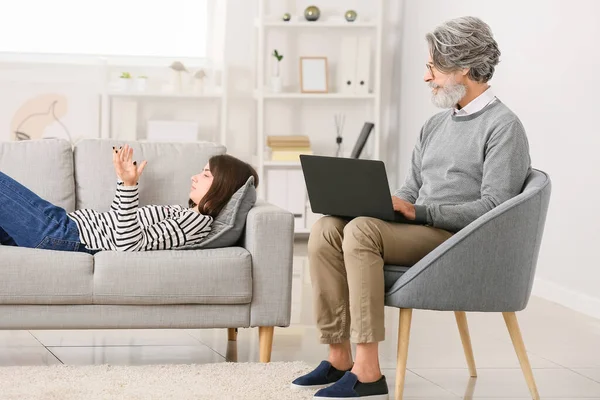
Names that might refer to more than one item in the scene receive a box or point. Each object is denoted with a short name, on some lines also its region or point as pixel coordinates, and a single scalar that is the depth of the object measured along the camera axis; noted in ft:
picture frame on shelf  33.46
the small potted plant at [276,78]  32.94
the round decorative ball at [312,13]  32.93
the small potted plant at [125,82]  32.19
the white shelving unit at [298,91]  32.54
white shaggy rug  14.10
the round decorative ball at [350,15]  33.06
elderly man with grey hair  13.95
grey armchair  13.77
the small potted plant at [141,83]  32.36
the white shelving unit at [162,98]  32.14
